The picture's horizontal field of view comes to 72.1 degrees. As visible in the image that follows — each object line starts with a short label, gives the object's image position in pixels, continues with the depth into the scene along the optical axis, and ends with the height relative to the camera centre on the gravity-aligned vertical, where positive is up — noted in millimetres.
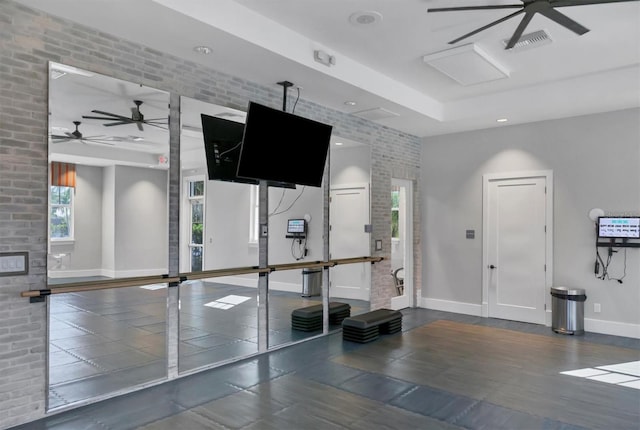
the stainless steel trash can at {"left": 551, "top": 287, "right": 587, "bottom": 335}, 6230 -1281
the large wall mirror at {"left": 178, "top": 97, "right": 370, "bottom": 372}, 4484 -333
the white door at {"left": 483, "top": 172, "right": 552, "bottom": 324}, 6832 -389
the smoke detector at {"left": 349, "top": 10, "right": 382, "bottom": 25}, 4043 +1914
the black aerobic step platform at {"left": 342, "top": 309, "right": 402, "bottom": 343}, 5648 -1382
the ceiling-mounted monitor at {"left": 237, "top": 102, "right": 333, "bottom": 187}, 4348 +800
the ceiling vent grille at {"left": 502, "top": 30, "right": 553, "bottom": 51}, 4402 +1870
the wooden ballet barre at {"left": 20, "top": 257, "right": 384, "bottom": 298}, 3451 -548
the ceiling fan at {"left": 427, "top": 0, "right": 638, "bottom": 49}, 3238 +1622
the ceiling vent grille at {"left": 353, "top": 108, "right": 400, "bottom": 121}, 6307 +1584
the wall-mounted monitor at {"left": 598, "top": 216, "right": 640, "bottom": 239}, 5934 -84
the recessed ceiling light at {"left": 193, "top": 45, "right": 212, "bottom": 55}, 4121 +1632
